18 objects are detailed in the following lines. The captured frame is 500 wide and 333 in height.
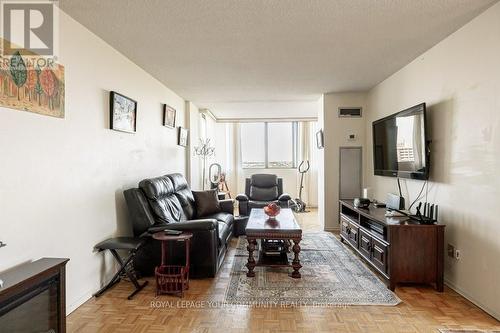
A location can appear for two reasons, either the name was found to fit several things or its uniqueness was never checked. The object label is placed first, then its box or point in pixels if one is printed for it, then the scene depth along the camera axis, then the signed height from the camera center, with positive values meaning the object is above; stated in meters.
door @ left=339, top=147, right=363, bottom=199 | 4.96 -0.08
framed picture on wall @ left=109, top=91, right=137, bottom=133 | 2.93 +0.59
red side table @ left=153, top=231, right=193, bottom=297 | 2.66 -1.01
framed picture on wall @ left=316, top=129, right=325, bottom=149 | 5.08 +0.50
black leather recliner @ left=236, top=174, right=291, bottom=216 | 5.77 -0.45
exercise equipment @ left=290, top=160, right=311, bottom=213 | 7.15 -0.81
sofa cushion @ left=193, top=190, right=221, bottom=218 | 4.32 -0.54
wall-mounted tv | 2.97 +0.27
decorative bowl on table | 3.60 -0.55
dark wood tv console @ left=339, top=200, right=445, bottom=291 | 2.70 -0.81
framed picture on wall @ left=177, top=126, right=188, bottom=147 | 5.20 +0.56
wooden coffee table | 2.99 -0.70
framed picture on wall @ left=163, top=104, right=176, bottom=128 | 4.41 +0.81
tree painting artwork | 1.78 +0.56
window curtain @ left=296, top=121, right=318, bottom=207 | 7.80 +0.28
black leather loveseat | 2.96 -0.68
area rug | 2.52 -1.15
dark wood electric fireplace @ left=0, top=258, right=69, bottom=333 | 1.50 -0.74
